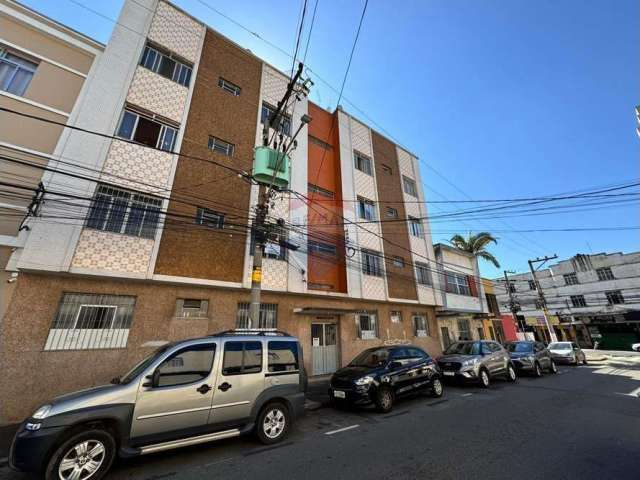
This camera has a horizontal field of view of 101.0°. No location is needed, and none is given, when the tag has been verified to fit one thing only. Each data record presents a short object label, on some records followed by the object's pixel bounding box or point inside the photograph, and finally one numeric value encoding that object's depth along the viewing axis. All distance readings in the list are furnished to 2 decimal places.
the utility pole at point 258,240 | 7.22
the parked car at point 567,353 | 18.70
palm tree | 22.28
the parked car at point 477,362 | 9.91
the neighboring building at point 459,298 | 18.27
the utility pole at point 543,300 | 22.39
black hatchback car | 6.91
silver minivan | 3.40
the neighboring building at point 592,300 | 32.88
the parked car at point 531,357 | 13.11
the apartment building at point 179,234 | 7.00
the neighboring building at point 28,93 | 6.90
